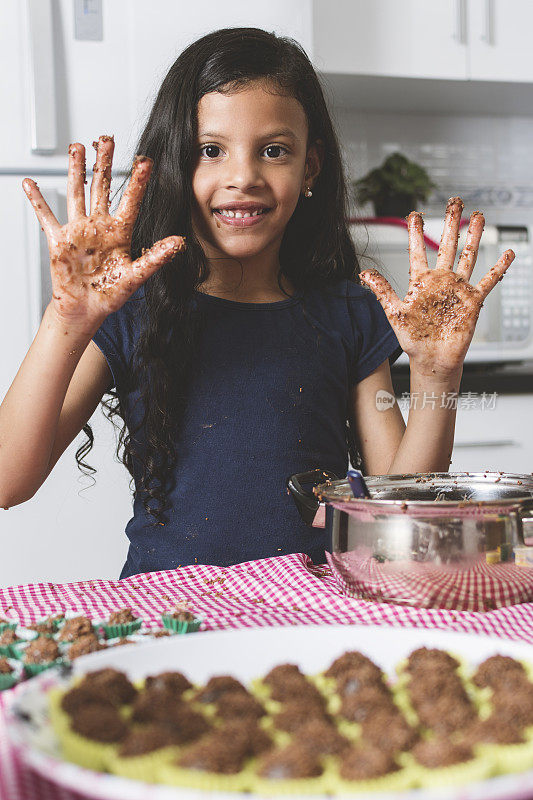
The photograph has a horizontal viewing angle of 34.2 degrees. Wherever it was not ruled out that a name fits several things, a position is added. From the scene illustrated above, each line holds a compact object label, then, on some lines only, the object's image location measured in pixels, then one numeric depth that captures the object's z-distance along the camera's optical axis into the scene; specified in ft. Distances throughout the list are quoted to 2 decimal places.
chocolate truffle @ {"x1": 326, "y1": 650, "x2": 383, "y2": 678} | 1.49
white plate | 1.52
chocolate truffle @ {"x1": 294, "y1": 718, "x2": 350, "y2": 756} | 1.17
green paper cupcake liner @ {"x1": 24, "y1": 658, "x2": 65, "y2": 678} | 1.64
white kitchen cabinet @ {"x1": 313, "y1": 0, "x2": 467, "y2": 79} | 7.07
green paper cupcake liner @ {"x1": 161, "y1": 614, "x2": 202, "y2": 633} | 1.92
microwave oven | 6.78
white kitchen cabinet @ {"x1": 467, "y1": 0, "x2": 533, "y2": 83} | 7.53
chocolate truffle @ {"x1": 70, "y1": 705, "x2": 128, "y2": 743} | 1.21
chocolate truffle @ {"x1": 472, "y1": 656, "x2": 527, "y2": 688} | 1.46
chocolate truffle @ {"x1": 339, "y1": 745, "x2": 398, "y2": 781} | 1.09
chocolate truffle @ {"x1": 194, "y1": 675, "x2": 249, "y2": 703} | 1.40
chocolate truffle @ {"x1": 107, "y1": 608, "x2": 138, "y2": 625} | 1.94
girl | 3.44
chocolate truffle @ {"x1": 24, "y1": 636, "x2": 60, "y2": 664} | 1.68
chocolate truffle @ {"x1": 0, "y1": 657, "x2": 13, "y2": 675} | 1.62
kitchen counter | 6.46
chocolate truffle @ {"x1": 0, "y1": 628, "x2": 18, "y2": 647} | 1.80
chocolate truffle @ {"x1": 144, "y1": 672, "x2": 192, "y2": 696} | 1.40
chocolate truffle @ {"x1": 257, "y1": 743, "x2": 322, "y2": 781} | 1.10
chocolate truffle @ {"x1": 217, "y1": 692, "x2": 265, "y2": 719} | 1.32
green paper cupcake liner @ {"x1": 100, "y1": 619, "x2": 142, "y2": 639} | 1.89
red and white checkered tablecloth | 2.08
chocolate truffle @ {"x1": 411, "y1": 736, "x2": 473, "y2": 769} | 1.12
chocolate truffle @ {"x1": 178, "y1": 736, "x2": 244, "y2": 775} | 1.12
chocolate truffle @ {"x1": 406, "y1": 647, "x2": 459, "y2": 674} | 1.49
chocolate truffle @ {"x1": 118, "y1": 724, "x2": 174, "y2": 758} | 1.15
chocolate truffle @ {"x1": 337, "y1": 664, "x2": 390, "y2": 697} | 1.43
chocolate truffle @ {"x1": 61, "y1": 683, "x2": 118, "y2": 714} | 1.29
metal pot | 2.02
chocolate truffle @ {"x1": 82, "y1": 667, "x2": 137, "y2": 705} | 1.36
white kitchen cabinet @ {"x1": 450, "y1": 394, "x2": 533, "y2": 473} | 6.57
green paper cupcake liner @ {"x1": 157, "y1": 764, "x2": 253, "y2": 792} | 1.10
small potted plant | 7.76
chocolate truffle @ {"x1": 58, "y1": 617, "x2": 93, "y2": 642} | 1.82
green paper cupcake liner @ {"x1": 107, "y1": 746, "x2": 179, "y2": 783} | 1.13
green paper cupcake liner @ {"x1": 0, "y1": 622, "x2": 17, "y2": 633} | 1.87
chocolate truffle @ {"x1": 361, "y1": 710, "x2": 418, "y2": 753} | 1.18
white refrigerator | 5.81
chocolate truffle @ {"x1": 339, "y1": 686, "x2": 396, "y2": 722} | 1.33
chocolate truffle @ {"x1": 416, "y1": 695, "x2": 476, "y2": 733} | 1.28
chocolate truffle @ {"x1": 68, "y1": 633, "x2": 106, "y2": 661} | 1.71
